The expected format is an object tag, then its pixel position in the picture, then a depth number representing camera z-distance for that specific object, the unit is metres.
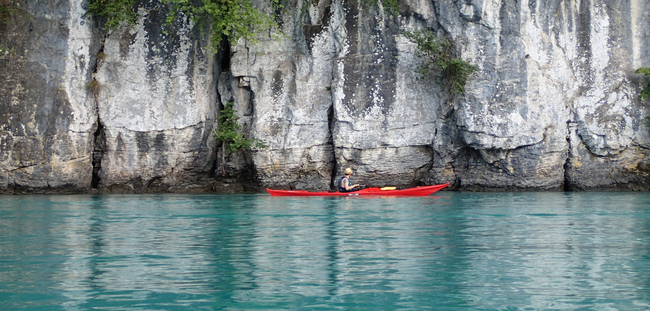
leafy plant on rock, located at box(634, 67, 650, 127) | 18.11
